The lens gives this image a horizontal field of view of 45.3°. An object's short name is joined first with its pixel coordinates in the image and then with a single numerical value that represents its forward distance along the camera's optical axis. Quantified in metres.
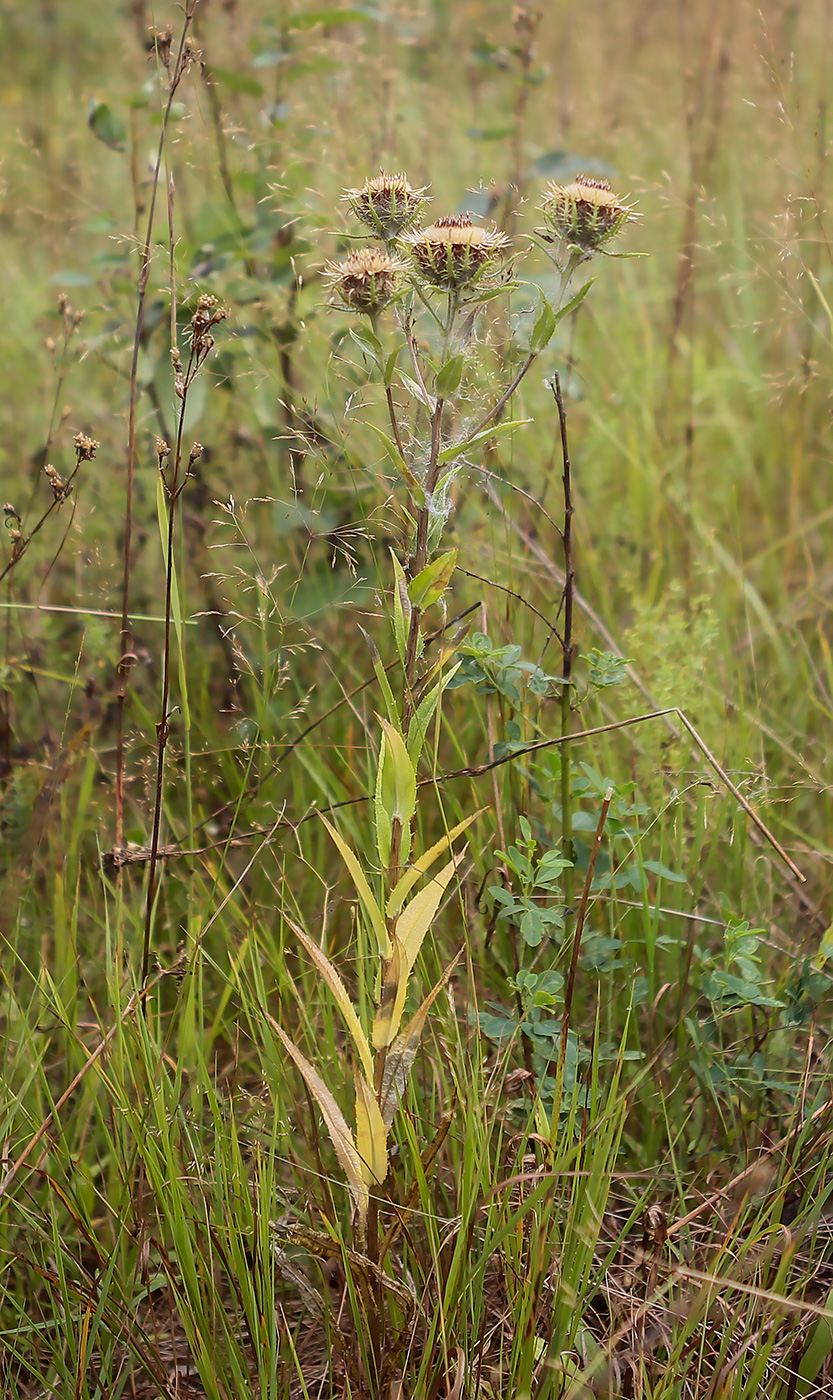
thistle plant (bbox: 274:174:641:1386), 0.92
